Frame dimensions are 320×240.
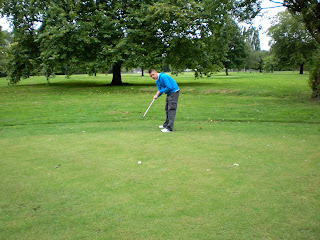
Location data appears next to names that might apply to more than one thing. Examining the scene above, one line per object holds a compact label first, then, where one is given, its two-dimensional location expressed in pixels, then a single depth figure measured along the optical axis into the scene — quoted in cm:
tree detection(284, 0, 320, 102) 1695
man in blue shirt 1009
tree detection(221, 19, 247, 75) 7719
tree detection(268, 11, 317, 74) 5719
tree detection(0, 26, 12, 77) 5304
